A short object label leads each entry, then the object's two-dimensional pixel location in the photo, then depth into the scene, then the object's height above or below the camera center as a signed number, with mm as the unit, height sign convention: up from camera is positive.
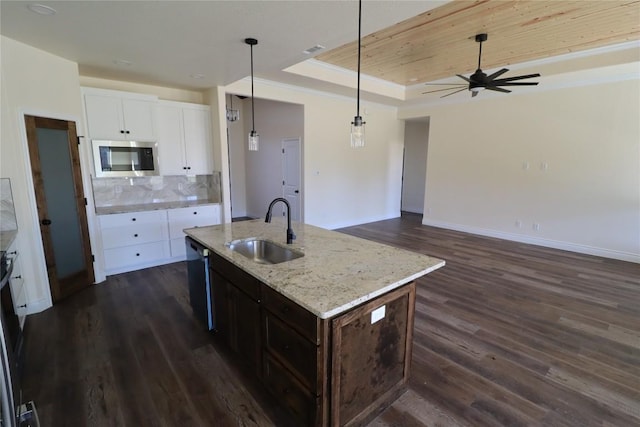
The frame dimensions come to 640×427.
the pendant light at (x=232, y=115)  6402 +960
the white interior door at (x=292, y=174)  6281 -266
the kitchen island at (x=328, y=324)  1541 -922
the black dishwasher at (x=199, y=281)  2578 -1076
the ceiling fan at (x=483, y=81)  3806 +1038
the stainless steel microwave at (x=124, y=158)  4012 +24
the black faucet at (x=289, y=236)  2466 -599
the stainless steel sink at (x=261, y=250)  2460 -741
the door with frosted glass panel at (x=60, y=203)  3168 -490
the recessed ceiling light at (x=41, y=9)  2227 +1108
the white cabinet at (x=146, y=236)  4059 -1058
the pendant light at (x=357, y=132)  2168 +217
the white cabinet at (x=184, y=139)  4527 +331
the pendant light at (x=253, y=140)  3138 +218
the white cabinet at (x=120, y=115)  3893 +598
